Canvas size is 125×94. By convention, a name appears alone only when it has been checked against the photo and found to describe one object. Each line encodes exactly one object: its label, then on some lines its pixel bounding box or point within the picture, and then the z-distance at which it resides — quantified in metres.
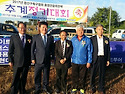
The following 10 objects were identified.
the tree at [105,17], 26.51
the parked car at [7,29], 9.13
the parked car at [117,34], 20.25
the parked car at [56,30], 9.75
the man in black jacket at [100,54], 3.46
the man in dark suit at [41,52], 3.20
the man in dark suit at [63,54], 3.32
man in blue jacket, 3.23
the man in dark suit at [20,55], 2.97
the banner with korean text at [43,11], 5.71
